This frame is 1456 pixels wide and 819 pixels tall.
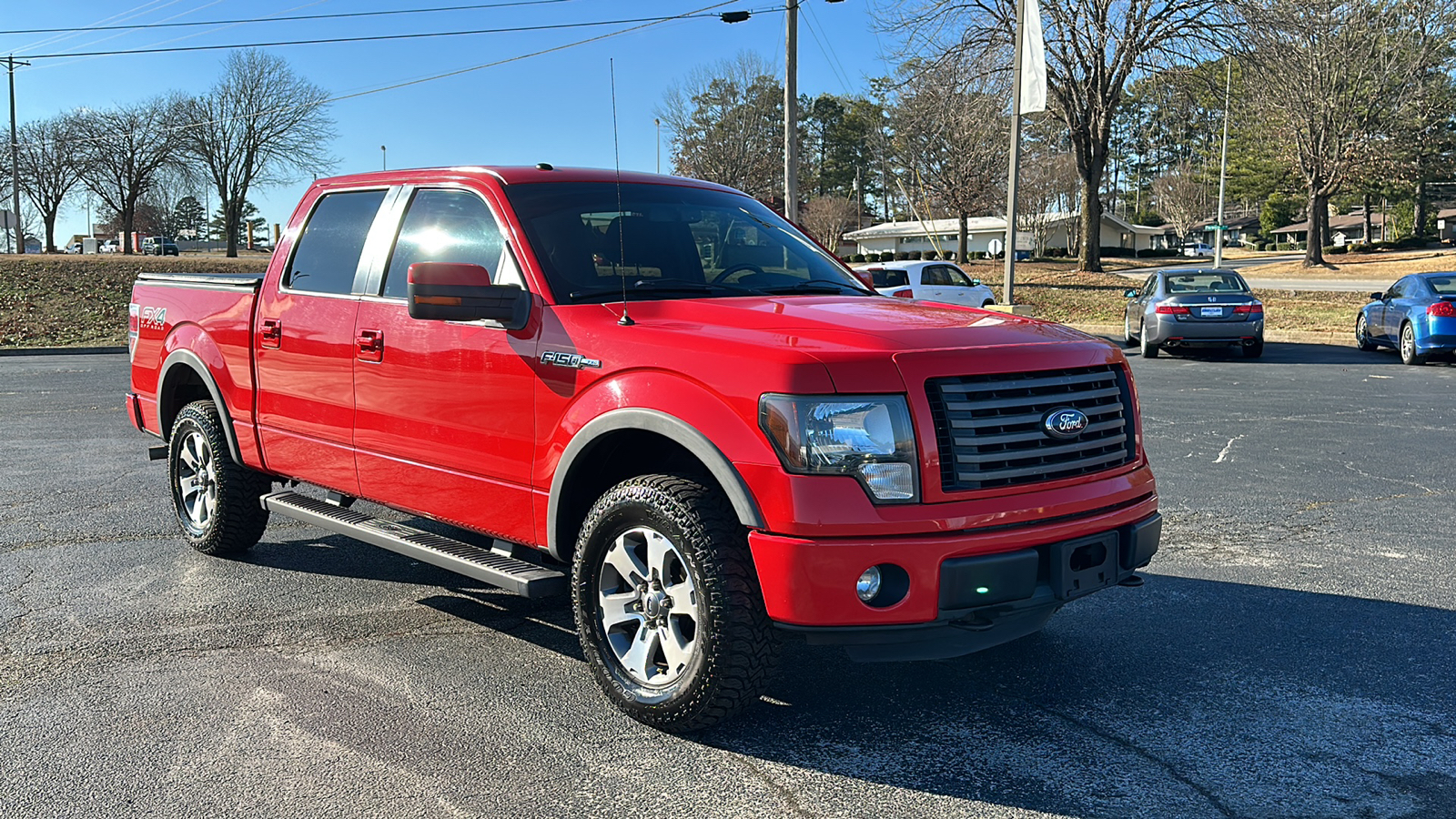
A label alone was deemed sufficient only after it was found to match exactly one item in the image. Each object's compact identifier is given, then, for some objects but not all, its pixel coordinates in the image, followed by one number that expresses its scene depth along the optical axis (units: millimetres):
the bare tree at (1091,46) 34938
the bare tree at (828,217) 78500
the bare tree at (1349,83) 40500
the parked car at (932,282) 23734
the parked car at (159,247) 72938
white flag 20266
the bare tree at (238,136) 62219
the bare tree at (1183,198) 91812
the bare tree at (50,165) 66375
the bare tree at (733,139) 52812
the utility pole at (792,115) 23938
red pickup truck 3518
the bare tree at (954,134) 34594
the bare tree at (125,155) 65062
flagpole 21344
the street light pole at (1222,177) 36812
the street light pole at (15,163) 46625
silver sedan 18922
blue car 17234
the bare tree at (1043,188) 67188
